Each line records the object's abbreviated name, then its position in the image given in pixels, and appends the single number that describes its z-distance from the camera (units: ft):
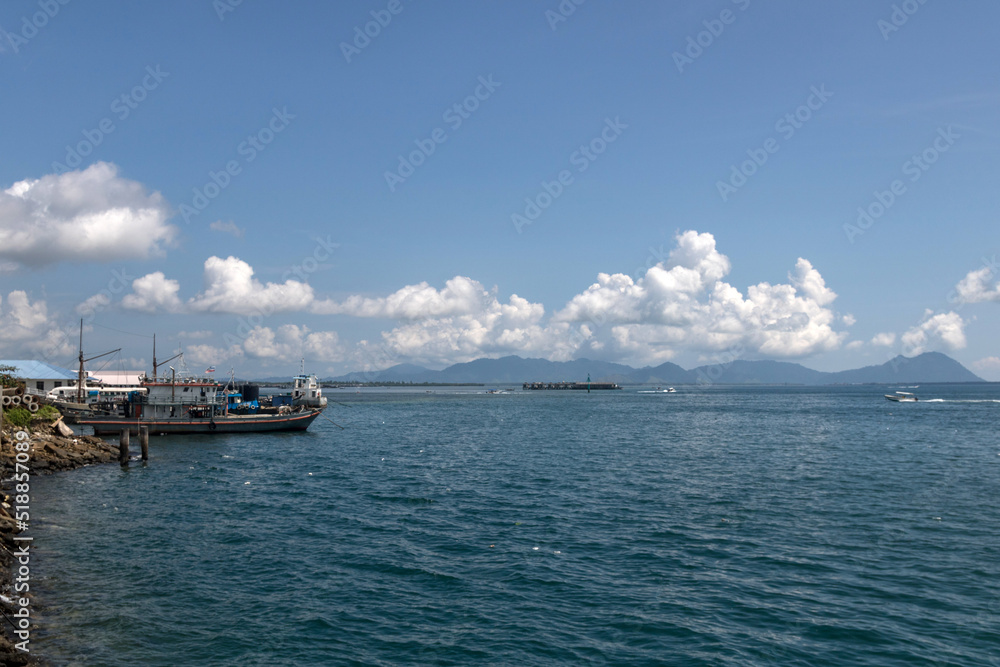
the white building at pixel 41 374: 327.67
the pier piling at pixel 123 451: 143.95
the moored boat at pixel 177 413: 216.74
